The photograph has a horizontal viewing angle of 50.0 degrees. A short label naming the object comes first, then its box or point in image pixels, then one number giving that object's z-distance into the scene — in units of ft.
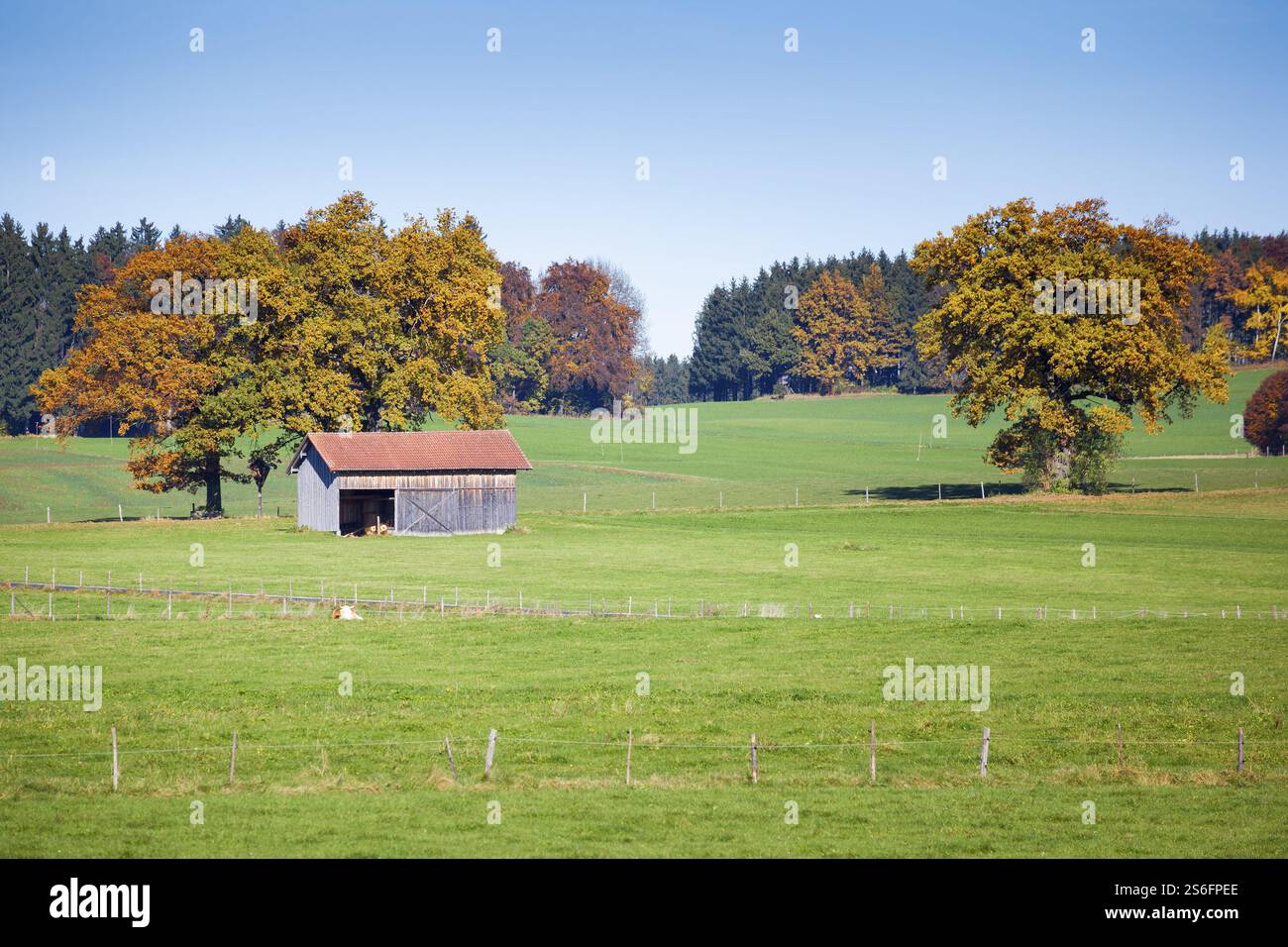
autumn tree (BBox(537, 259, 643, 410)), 606.55
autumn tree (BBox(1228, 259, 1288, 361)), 560.20
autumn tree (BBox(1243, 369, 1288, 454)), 381.40
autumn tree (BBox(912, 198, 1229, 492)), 267.59
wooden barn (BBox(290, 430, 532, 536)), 252.42
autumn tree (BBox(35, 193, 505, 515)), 266.36
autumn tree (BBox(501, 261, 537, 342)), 610.24
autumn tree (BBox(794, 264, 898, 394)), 650.43
